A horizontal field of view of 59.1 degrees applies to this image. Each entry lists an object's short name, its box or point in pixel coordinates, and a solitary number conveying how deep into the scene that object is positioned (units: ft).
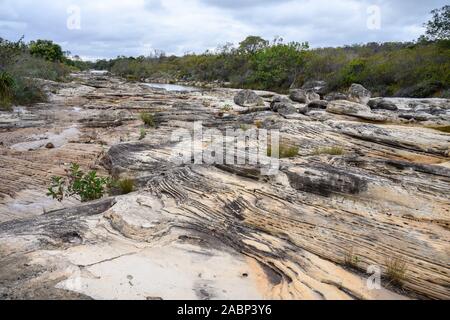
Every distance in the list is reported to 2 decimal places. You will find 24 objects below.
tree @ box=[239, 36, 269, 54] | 160.25
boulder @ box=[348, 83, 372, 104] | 63.00
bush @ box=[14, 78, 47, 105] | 60.49
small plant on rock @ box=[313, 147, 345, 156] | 26.10
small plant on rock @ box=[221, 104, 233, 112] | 58.15
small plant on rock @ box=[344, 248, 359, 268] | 13.96
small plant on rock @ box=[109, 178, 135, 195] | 21.61
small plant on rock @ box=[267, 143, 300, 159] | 26.16
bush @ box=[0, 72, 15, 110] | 56.49
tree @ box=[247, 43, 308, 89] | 121.70
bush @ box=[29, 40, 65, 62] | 157.07
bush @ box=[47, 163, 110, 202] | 21.75
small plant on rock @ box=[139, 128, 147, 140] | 35.70
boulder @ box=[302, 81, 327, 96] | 101.04
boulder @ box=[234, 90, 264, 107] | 65.72
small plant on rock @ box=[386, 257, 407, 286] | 12.98
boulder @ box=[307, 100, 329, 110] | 55.93
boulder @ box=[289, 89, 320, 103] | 72.79
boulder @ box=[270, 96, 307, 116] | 48.38
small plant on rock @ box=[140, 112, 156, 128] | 43.52
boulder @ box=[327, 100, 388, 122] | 43.04
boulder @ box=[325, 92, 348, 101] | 64.18
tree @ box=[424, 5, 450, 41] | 94.68
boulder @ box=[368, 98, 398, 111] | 57.36
